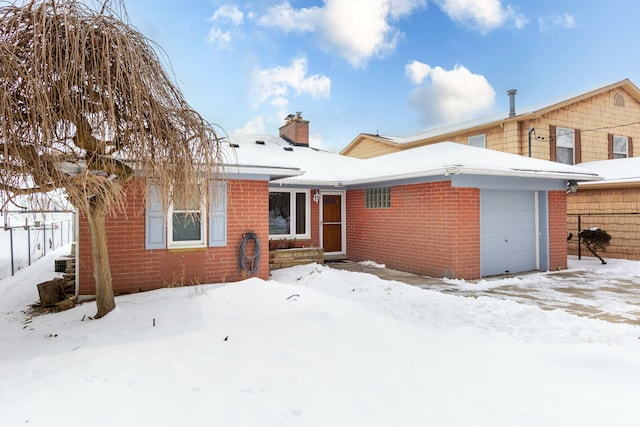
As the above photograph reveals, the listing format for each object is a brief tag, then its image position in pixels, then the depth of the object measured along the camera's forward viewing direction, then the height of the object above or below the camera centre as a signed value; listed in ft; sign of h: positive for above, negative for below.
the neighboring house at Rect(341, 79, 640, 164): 48.42 +12.10
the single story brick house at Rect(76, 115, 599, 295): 25.09 -0.05
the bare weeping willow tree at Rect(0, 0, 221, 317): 13.21 +4.17
